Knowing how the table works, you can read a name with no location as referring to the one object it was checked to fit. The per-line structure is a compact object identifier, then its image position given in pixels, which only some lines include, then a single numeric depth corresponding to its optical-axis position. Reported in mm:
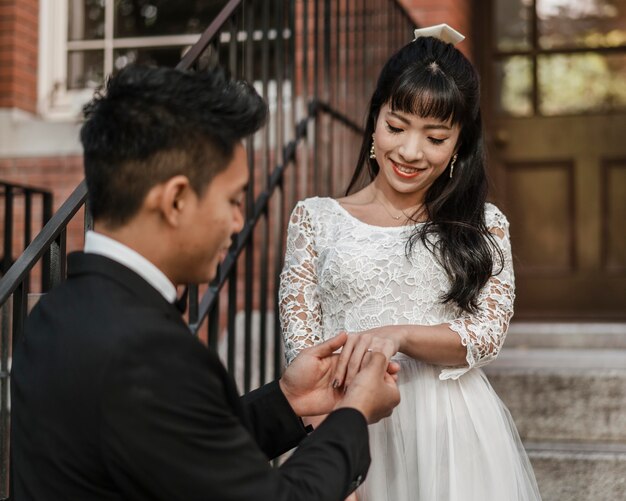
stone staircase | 3629
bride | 2449
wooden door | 5707
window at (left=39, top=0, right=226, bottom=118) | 6227
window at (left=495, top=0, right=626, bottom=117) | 5820
